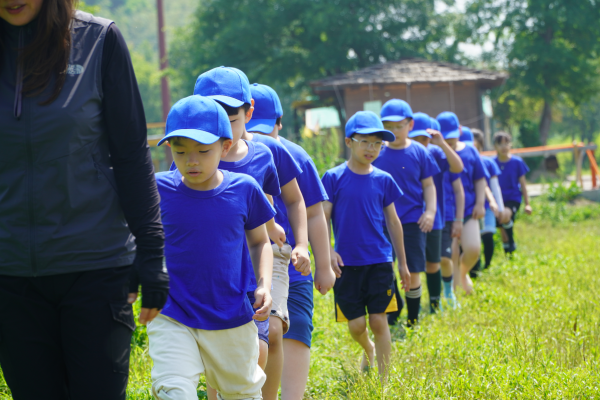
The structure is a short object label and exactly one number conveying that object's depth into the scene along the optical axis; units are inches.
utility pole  1417.3
